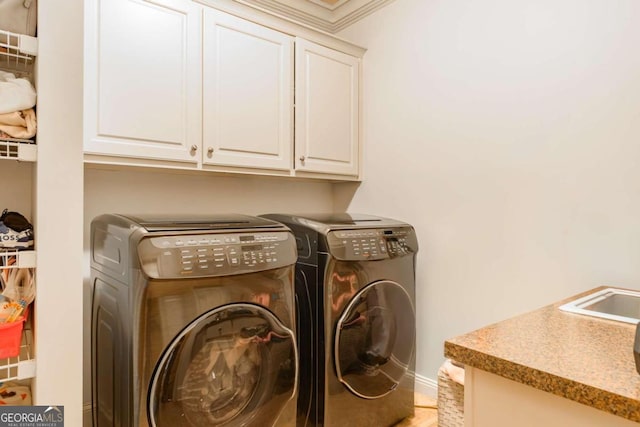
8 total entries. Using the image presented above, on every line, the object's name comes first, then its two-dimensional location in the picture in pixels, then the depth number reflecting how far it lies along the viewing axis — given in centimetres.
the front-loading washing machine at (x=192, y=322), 125
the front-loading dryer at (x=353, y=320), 174
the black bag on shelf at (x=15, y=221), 120
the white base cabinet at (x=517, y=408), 71
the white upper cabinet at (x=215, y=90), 169
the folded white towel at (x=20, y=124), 113
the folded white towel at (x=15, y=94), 112
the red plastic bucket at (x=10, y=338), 111
